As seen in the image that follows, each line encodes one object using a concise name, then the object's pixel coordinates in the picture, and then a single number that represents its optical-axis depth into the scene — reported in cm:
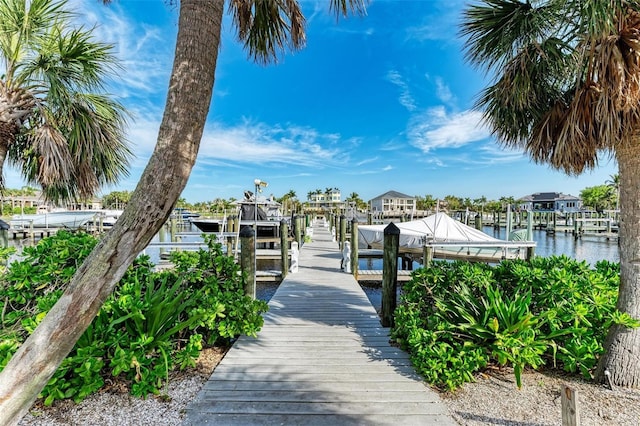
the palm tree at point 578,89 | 278
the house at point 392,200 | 7431
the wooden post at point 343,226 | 1246
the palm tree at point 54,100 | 395
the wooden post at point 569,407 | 182
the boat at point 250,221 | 1571
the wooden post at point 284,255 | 854
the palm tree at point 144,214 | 156
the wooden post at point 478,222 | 1719
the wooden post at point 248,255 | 494
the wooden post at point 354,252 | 861
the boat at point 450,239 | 1093
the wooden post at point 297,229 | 1360
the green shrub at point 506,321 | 302
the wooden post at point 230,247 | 1195
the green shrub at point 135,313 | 283
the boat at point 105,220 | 2188
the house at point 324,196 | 9756
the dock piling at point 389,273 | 471
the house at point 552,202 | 6294
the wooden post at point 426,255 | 738
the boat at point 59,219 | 2388
